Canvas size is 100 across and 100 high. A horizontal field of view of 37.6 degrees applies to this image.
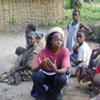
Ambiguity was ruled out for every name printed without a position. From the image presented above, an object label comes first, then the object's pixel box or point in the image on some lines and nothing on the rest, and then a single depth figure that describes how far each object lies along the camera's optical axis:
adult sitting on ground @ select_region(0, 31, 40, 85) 2.58
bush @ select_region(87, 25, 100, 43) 4.79
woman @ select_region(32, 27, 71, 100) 1.99
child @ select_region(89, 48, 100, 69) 2.25
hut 5.92
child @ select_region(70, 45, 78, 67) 2.90
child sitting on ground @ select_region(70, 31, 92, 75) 2.67
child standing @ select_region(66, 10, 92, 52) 3.35
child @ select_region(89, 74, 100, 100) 1.52
